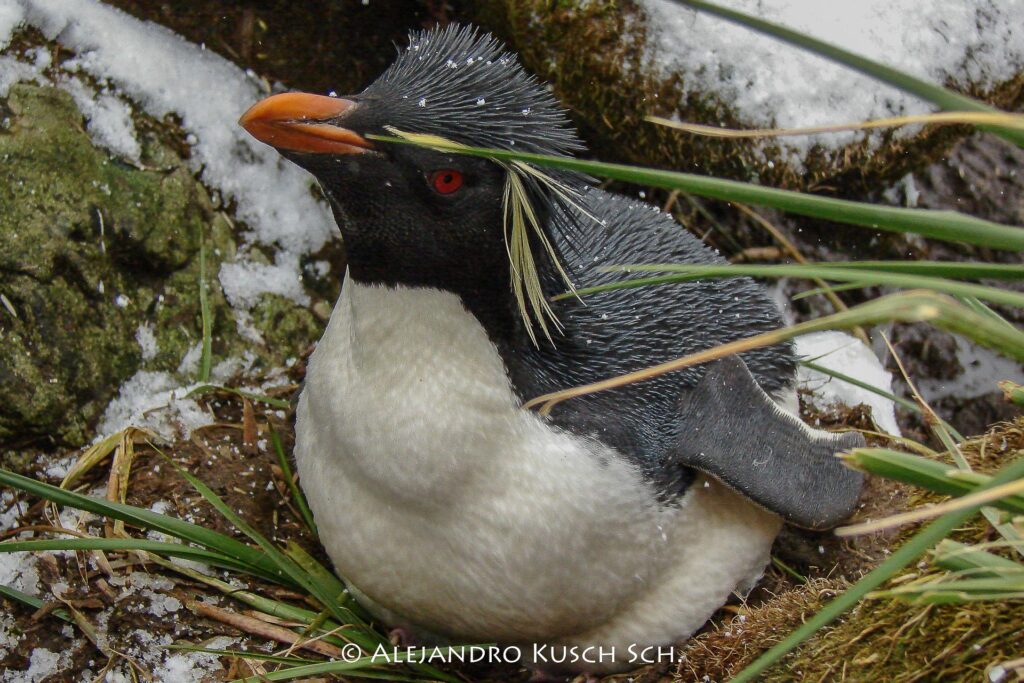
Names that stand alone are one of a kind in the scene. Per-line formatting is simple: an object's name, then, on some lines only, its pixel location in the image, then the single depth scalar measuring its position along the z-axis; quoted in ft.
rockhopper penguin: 16.38
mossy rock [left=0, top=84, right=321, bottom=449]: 16.91
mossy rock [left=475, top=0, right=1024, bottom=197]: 17.37
